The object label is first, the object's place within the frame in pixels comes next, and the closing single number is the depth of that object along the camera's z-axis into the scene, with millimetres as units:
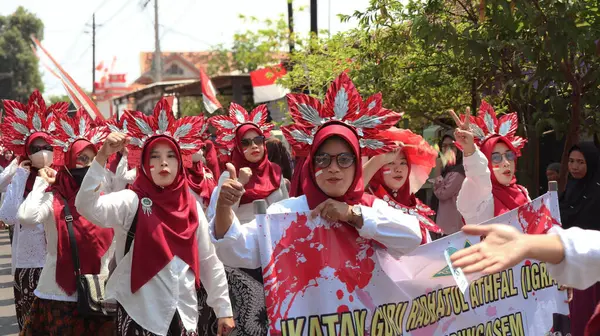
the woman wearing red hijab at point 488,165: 5828
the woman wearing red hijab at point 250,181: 6770
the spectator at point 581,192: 7049
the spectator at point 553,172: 9656
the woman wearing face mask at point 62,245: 6543
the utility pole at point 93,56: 61531
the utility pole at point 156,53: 34438
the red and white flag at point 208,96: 19844
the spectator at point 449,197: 8609
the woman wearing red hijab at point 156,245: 5164
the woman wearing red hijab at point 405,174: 5605
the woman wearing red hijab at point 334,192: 3994
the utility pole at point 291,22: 17219
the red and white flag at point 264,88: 20328
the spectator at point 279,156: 8953
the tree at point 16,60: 65375
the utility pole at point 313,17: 17047
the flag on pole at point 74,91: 10812
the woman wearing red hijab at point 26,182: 7320
